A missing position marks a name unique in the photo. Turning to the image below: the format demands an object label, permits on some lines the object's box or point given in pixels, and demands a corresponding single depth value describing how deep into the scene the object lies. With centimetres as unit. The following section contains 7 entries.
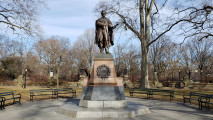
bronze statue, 892
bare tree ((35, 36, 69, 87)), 4159
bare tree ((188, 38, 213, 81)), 4956
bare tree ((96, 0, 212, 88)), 1912
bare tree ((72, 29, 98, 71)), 4538
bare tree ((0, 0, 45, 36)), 1286
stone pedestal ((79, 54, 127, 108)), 743
